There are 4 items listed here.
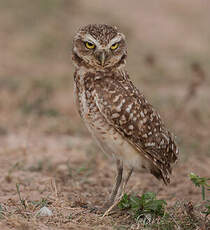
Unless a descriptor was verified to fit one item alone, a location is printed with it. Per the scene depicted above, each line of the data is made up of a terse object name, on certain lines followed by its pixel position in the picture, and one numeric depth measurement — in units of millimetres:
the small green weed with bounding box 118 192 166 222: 7691
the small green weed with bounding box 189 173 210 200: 6907
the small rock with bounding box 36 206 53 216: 7449
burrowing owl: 7996
